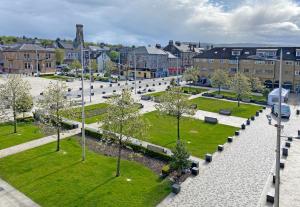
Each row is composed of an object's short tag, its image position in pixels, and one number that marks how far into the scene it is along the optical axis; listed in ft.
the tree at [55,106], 89.10
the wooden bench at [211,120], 128.77
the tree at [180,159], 72.59
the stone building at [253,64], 223.71
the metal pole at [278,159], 43.24
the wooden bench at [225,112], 147.23
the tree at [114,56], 440.00
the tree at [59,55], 399.77
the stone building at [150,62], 326.65
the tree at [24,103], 110.41
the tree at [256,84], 193.41
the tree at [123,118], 72.84
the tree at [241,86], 161.89
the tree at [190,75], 226.97
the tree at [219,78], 202.87
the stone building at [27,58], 331.08
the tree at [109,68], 308.91
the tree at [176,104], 96.94
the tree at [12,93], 106.52
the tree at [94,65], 340.80
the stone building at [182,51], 370.94
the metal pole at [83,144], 83.29
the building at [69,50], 450.71
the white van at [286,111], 138.72
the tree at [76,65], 307.37
